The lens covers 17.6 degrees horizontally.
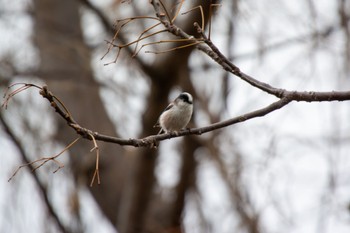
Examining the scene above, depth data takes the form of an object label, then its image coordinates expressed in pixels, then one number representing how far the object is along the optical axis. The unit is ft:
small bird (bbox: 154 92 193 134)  26.86
